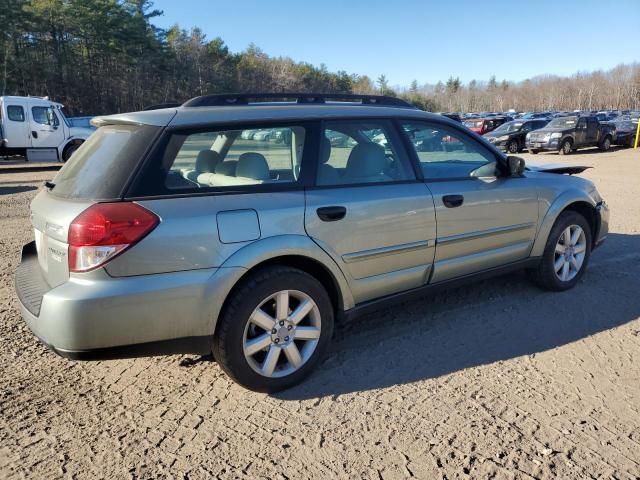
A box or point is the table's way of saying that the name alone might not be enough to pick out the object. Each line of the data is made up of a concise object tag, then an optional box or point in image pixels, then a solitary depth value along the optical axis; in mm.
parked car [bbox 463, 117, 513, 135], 28031
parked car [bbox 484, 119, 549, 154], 23344
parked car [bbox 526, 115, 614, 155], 21641
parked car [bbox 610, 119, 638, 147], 25472
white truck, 18109
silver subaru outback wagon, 2562
